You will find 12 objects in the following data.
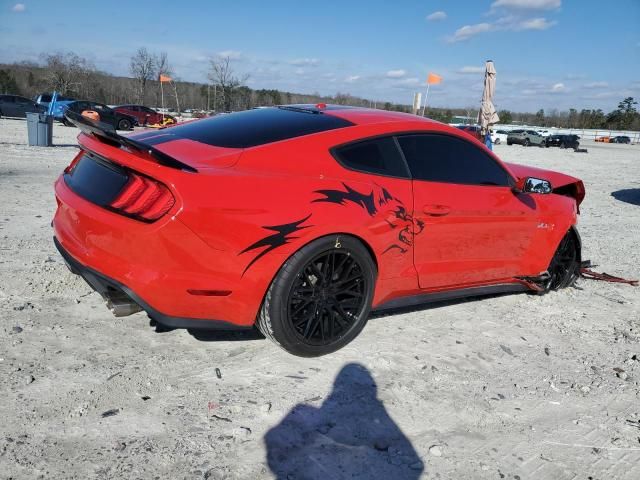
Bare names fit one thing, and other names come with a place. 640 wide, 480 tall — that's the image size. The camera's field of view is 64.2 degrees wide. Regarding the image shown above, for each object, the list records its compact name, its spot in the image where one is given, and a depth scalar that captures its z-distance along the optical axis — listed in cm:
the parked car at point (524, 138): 4231
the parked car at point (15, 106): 2784
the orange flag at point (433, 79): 1689
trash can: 1381
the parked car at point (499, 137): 4288
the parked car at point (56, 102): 2573
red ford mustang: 254
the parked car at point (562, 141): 4058
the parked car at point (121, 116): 2434
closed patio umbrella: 1367
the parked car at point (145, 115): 2912
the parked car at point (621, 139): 6256
